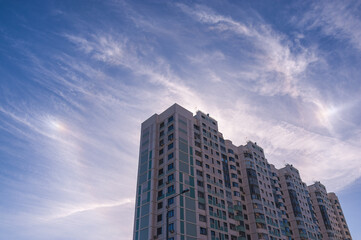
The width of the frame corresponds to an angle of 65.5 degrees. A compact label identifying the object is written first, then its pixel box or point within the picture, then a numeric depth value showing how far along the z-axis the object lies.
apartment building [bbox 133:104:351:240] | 64.38
